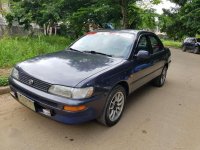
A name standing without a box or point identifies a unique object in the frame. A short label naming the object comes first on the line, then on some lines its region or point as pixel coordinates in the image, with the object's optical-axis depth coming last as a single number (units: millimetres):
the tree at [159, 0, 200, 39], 14453
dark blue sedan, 2107
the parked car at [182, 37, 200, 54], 13083
